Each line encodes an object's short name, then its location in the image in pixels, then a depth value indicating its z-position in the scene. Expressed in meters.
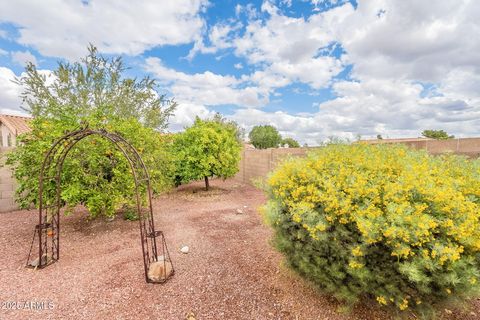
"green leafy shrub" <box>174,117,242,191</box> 10.37
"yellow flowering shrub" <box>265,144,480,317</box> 2.24
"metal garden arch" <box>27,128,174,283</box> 3.75
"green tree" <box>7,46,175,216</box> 5.30
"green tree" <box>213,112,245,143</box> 27.93
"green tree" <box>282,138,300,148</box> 49.77
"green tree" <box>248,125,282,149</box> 42.53
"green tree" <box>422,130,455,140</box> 29.27
